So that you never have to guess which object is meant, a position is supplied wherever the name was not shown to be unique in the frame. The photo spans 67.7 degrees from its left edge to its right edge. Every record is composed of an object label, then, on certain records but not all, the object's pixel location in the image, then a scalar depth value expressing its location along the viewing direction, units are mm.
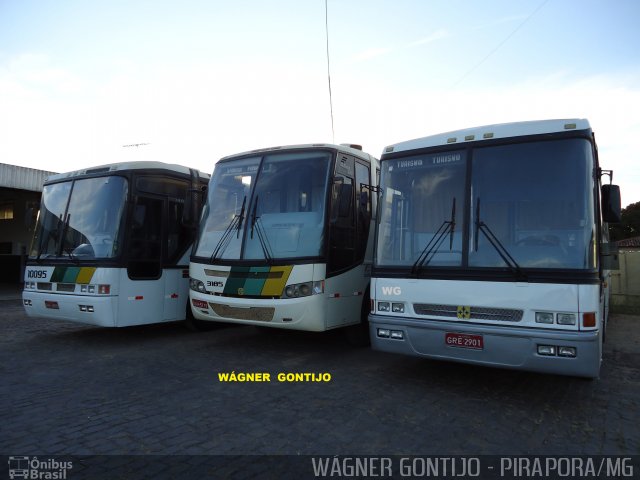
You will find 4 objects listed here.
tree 63281
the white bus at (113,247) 7707
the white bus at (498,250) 4602
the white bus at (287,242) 6613
